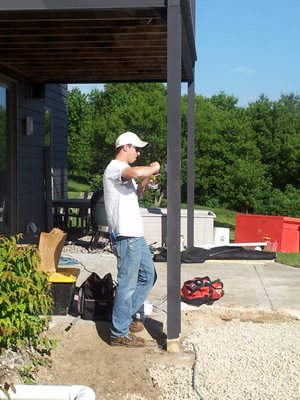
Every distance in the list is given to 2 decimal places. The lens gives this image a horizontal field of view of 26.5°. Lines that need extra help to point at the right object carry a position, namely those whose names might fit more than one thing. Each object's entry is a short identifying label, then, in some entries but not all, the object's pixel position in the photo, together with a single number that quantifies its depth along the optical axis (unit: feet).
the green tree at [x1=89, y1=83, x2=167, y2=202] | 68.80
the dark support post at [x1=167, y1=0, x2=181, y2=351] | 15.67
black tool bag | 18.02
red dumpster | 38.34
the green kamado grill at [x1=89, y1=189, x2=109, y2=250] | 30.37
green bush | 12.56
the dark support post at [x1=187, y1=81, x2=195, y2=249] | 28.89
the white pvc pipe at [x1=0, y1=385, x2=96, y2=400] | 10.54
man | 15.93
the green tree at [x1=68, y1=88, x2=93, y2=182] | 83.61
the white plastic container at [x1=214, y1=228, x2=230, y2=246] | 33.12
